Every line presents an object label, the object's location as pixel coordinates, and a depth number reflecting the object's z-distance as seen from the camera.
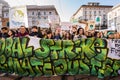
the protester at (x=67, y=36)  3.83
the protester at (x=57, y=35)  4.09
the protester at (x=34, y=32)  3.45
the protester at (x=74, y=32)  3.78
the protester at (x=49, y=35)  3.56
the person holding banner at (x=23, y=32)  3.48
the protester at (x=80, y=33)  3.67
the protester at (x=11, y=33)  3.58
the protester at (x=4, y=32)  3.61
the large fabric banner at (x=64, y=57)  3.17
